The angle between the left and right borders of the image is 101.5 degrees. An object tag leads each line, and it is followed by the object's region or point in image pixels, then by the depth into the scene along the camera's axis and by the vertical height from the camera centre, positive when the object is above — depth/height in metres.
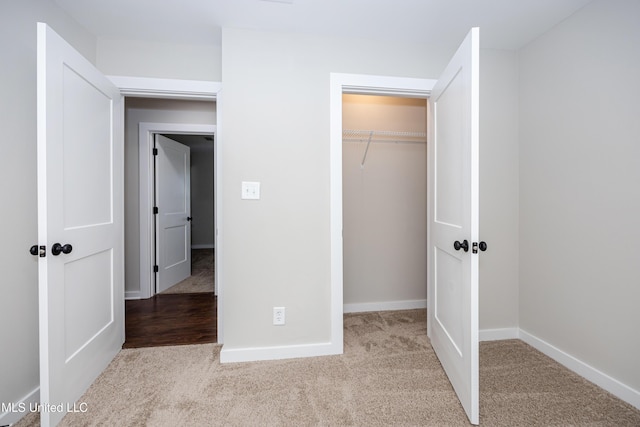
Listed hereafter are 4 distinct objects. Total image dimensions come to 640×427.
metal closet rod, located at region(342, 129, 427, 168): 2.59 +0.74
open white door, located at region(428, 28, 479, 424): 1.29 -0.08
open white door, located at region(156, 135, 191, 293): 3.30 -0.08
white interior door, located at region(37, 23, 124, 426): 1.24 -0.08
